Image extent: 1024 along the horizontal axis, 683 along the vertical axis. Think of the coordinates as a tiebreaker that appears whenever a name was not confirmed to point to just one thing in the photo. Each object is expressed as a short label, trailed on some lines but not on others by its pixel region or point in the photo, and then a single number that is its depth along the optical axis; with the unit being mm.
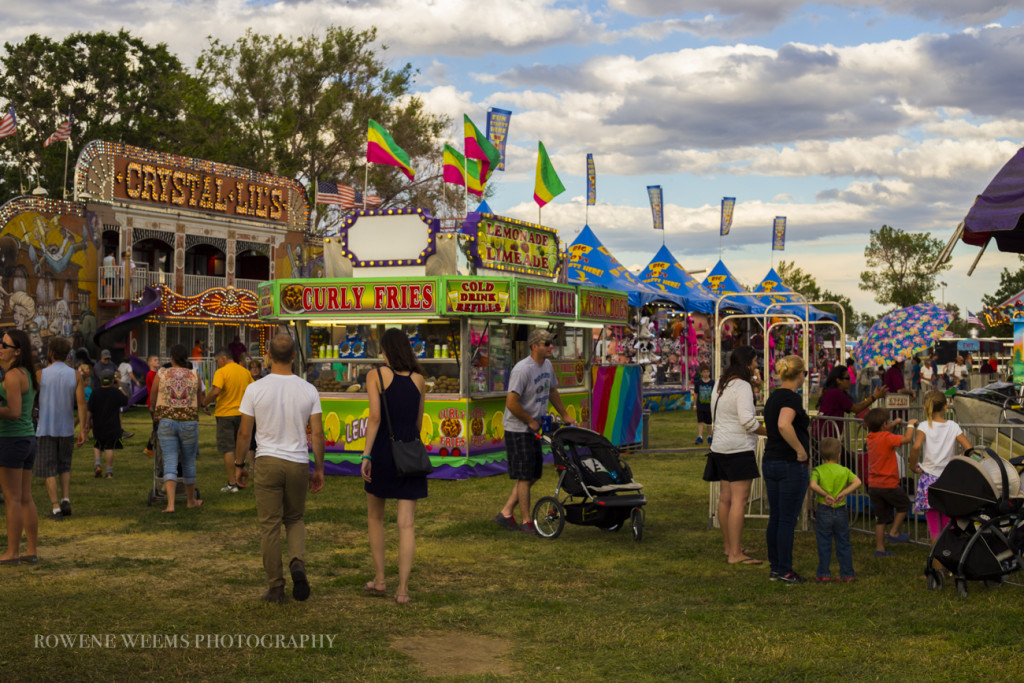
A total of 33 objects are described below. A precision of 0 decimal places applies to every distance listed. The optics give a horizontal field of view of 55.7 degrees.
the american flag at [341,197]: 23938
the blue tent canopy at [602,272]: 26739
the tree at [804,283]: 75188
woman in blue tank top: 7414
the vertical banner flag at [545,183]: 16234
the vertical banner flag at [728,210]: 38469
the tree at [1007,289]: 59844
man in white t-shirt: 6457
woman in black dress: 6605
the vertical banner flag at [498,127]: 17547
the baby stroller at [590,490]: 9047
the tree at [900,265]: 65312
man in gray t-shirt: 9258
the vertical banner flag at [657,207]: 34188
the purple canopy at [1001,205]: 6066
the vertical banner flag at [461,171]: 16344
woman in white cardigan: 7863
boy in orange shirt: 8234
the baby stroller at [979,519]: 6707
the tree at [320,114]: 40812
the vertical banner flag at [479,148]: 15734
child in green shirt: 7148
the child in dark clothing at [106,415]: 12914
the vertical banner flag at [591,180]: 30172
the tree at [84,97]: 39250
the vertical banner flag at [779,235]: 43125
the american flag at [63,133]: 28062
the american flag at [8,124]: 26156
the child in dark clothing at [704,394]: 17672
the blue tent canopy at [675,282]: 28453
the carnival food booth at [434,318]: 13633
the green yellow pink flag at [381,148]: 15836
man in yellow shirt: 11602
